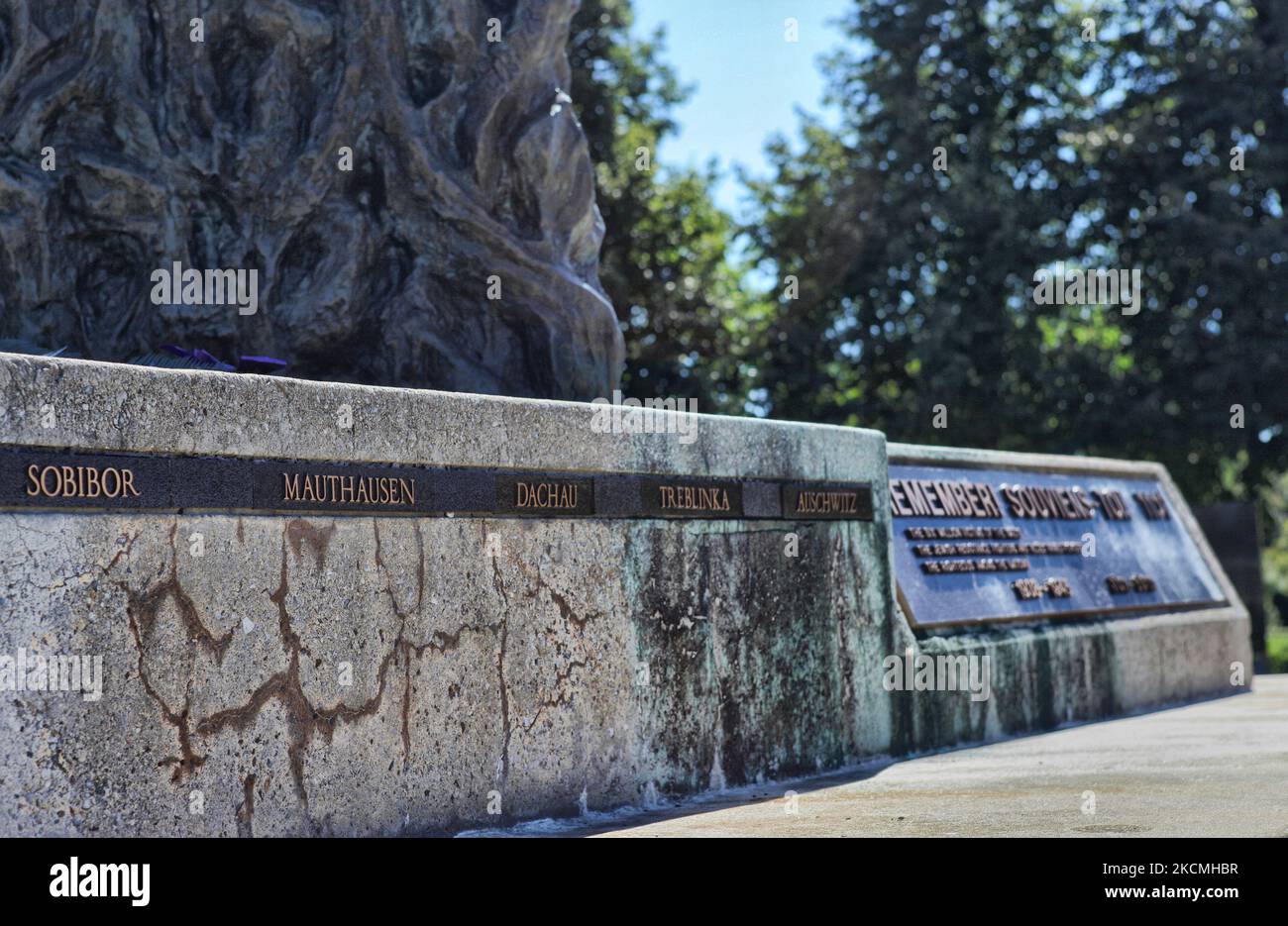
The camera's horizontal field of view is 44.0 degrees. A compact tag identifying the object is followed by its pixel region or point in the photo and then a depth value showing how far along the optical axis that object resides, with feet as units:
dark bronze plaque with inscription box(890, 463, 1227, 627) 30.12
